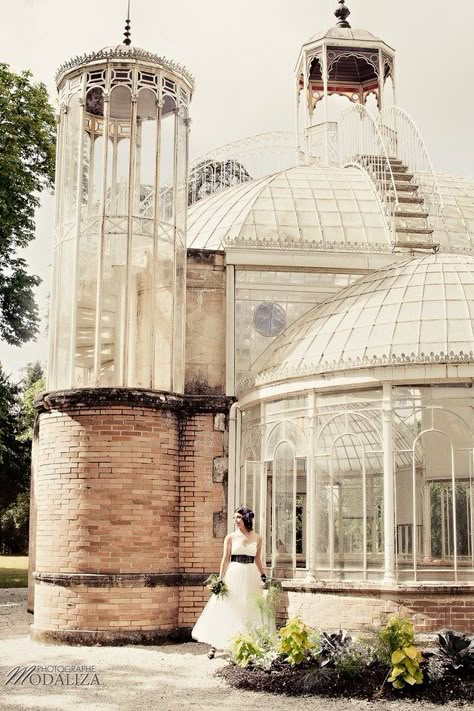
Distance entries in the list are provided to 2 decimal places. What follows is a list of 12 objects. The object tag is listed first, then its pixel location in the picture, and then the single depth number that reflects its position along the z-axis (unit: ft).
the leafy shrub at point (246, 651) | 35.50
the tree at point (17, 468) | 119.24
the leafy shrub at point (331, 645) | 33.81
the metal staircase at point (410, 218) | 56.03
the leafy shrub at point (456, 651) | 32.73
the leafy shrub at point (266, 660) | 34.86
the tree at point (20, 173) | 72.64
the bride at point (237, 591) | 39.29
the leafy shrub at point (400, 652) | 31.78
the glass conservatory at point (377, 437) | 42.42
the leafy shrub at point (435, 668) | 32.32
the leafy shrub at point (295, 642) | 34.30
